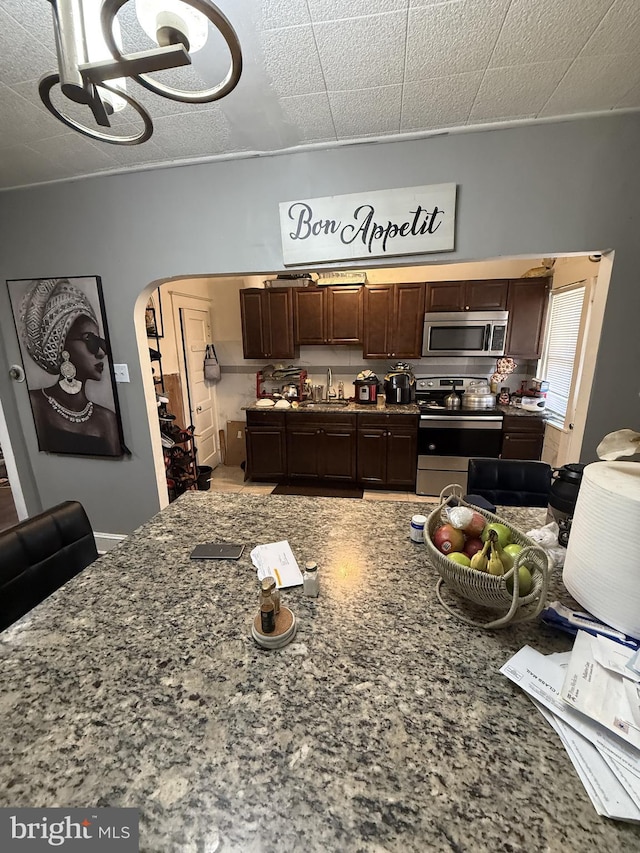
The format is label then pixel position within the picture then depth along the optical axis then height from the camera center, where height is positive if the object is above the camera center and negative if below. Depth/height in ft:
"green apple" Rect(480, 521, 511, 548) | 3.23 -1.75
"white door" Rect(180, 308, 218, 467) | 13.19 -1.58
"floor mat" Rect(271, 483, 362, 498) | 12.45 -5.19
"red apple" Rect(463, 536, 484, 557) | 3.28 -1.88
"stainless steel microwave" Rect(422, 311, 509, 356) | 11.50 +0.26
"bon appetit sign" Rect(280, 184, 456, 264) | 6.17 +2.08
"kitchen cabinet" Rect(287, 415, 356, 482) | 12.23 -3.60
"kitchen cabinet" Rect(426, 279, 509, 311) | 11.43 +1.45
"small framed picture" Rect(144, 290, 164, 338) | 10.36 +0.79
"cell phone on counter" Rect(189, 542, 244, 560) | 3.96 -2.31
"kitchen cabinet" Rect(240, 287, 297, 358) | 12.66 +0.74
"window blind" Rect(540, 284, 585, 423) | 10.26 -0.18
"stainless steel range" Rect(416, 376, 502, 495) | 11.23 -3.17
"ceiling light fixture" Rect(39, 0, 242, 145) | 2.19 +1.91
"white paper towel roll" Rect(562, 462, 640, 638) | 2.64 -1.60
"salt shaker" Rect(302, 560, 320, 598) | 3.34 -2.19
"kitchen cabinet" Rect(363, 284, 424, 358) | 11.95 +0.72
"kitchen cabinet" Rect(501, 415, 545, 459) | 11.09 -2.97
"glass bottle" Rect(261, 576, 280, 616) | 2.81 -1.89
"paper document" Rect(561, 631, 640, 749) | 2.11 -2.21
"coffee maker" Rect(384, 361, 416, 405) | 12.45 -1.54
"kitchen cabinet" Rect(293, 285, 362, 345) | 12.36 +0.96
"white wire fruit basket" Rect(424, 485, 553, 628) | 2.64 -1.89
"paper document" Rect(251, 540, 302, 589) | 3.59 -2.32
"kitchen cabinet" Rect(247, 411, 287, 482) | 12.65 -3.63
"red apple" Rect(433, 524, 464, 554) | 3.25 -1.80
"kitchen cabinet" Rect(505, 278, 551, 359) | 11.29 +0.78
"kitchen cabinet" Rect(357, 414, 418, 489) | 11.75 -3.56
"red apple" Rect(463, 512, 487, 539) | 3.37 -1.73
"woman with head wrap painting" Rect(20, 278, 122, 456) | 7.88 -0.40
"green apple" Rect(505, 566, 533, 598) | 2.82 -1.88
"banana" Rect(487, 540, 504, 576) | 2.85 -1.78
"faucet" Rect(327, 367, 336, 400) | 13.96 -1.78
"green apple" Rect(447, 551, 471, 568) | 3.03 -1.85
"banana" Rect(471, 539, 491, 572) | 2.94 -1.79
